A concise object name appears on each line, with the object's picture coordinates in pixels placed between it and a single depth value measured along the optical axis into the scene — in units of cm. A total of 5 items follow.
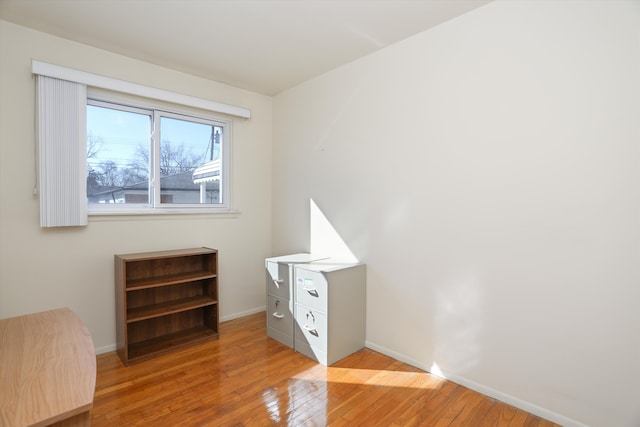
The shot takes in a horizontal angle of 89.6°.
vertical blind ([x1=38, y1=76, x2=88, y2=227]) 242
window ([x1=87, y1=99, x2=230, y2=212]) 279
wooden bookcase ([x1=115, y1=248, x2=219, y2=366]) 264
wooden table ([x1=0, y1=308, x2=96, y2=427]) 97
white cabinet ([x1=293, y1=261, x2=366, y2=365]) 256
